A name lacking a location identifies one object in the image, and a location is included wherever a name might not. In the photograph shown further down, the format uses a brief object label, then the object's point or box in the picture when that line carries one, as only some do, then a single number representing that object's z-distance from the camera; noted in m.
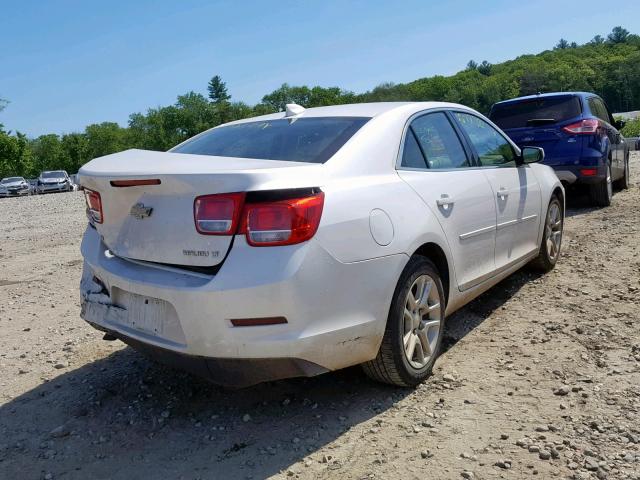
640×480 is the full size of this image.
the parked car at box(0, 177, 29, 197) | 39.31
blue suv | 8.66
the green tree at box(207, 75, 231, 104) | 124.69
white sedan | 2.69
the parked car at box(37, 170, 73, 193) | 38.41
